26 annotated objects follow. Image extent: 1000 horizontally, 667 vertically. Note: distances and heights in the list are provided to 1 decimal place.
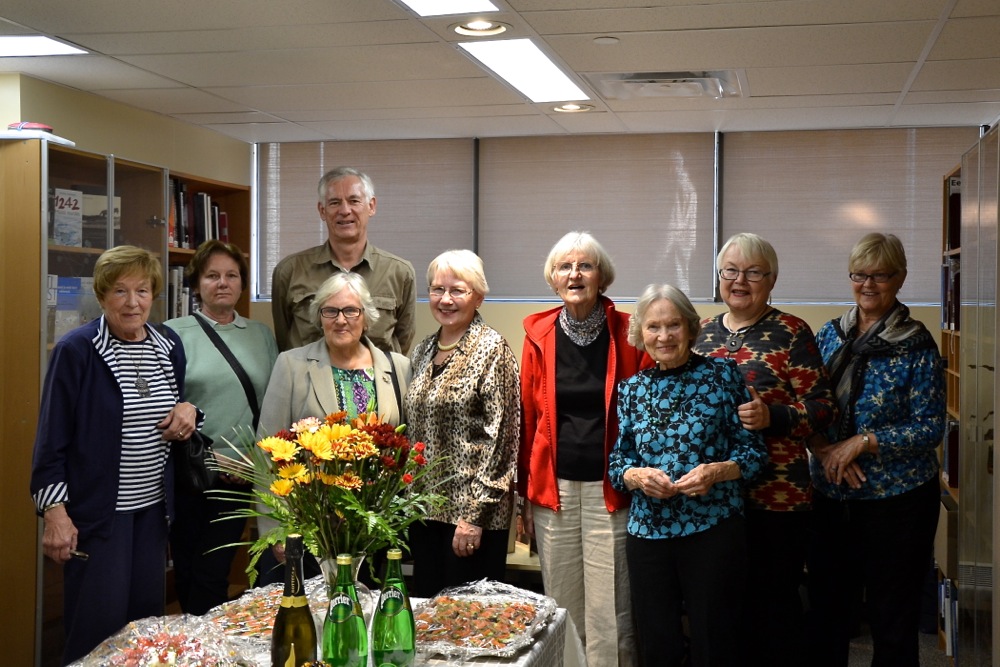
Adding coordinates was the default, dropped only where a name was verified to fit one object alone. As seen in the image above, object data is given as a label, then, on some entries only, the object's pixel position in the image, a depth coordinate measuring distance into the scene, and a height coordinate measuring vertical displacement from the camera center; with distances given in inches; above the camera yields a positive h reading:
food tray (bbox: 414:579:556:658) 85.7 -27.3
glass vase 82.4 -20.6
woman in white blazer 126.8 -6.9
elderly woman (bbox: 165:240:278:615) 136.3 -10.8
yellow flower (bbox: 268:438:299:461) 77.9 -10.2
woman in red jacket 126.6 -16.5
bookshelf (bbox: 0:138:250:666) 149.4 +2.6
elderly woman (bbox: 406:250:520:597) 126.1 -14.9
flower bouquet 79.3 -13.3
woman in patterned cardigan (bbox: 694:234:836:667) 120.2 -14.0
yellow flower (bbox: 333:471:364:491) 79.2 -12.8
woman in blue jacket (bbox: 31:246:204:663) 115.9 -16.2
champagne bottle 77.7 -24.1
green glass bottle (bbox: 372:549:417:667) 82.0 -25.3
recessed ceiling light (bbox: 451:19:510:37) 134.7 +40.0
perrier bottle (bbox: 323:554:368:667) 79.7 -24.8
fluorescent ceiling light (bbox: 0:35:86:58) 146.3 +40.7
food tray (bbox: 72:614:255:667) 78.4 -26.6
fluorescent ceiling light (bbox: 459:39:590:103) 149.6 +41.3
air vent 168.1 +41.2
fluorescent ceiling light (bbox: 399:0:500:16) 125.6 +39.8
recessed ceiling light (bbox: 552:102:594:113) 197.0 +42.4
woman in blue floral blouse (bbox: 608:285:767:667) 113.3 -19.1
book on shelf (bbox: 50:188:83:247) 152.6 +15.7
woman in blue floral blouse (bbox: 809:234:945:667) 120.0 -18.1
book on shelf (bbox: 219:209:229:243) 205.9 +19.4
